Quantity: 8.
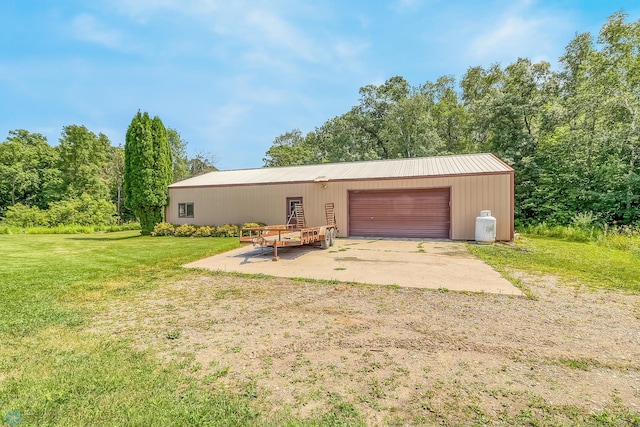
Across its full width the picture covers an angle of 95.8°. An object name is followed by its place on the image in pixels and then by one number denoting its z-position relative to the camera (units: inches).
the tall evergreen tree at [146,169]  600.1
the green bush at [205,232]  565.0
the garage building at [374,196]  456.1
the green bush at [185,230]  576.8
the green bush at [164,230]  605.0
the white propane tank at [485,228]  420.2
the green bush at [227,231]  553.9
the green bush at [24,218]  858.1
